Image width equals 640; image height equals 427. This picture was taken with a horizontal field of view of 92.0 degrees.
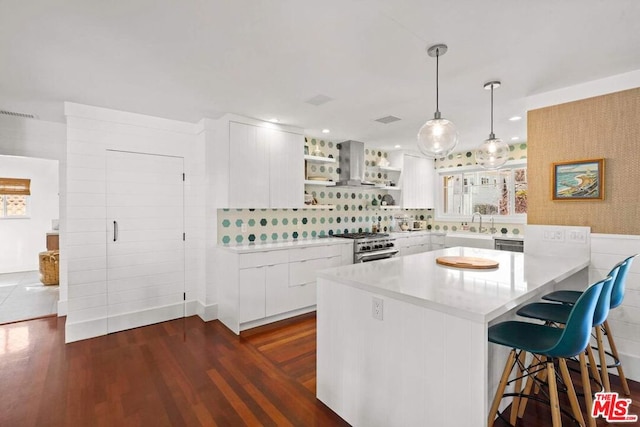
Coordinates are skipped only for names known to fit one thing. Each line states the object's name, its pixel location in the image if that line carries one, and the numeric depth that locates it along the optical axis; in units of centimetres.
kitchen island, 138
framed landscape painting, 266
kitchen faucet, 554
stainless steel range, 439
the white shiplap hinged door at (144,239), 347
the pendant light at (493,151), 269
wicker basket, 530
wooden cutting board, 222
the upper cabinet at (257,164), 365
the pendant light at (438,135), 215
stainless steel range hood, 489
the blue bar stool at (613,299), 196
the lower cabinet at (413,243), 519
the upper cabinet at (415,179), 573
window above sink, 522
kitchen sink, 496
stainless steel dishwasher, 456
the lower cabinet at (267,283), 341
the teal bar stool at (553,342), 142
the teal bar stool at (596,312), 171
